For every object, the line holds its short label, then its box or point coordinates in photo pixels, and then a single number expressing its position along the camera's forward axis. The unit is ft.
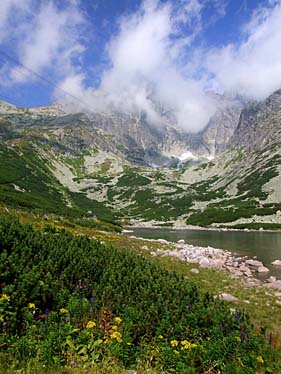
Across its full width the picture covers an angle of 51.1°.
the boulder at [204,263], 92.16
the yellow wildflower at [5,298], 22.15
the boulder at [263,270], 95.48
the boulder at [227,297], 54.75
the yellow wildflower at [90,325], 21.83
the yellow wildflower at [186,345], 22.13
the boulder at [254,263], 107.18
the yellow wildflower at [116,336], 20.51
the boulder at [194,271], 77.32
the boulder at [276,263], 109.19
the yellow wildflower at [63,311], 24.75
